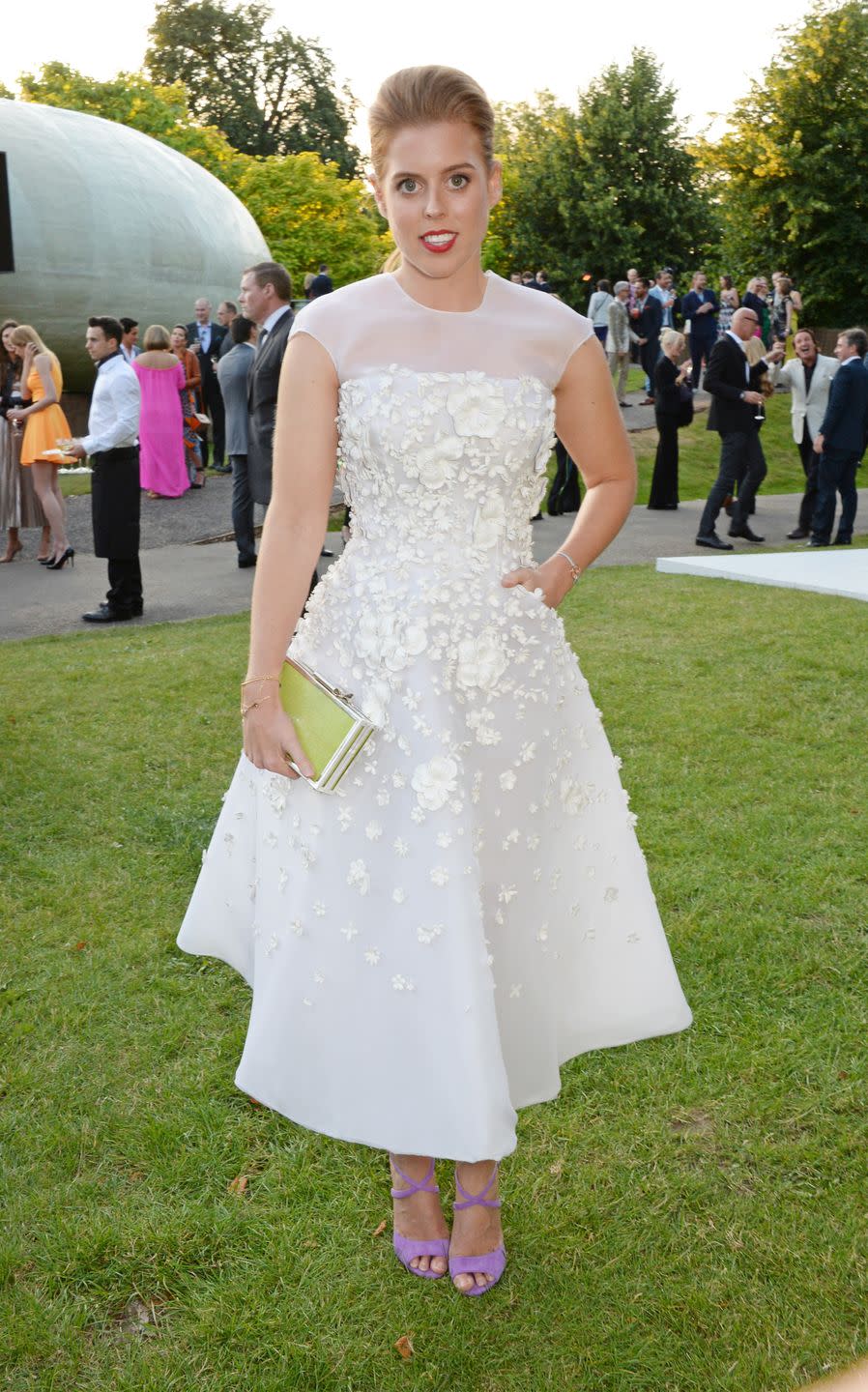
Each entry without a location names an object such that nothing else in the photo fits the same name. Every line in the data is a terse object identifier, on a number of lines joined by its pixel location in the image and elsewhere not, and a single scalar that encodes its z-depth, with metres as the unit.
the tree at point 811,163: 37.88
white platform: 11.66
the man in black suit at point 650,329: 27.16
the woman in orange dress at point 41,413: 12.79
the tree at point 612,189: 54.03
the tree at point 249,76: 69.31
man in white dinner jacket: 16.30
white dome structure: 27.89
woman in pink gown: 16.95
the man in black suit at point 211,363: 21.02
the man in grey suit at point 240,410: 12.93
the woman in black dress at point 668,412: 16.08
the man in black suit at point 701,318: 24.53
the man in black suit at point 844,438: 14.73
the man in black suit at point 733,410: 14.64
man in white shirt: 10.06
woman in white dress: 2.62
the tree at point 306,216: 52.50
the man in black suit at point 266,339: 9.71
